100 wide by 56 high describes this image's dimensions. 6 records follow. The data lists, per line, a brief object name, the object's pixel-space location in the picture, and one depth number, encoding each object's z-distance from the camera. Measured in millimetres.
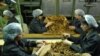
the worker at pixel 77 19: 2790
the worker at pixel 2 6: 3100
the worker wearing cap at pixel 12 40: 1792
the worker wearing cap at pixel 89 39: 1941
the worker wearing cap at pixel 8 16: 2839
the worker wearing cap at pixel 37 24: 2702
